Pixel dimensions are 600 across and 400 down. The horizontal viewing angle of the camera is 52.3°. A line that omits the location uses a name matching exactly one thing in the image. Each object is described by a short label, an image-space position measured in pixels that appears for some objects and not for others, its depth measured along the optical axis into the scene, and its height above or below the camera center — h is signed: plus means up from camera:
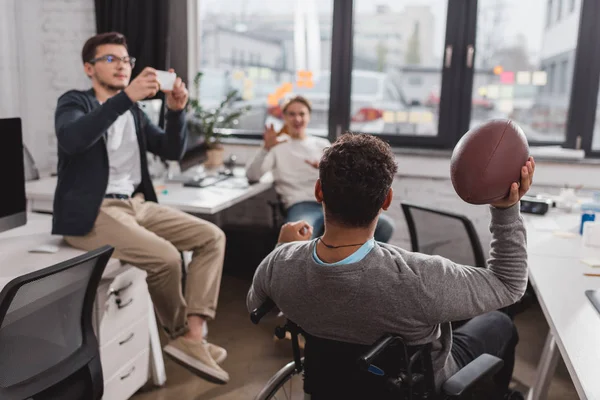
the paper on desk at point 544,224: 2.52 -0.56
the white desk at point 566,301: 1.31 -0.57
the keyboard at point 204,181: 3.28 -0.54
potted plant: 3.66 -0.25
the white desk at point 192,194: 2.82 -0.56
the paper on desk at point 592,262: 2.01 -0.56
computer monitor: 2.06 -0.34
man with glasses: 2.23 -0.49
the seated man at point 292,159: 3.41 -0.43
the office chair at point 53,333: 1.47 -0.67
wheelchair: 1.28 -0.61
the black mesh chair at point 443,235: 2.12 -0.53
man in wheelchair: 1.22 -0.37
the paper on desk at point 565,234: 2.41 -0.56
